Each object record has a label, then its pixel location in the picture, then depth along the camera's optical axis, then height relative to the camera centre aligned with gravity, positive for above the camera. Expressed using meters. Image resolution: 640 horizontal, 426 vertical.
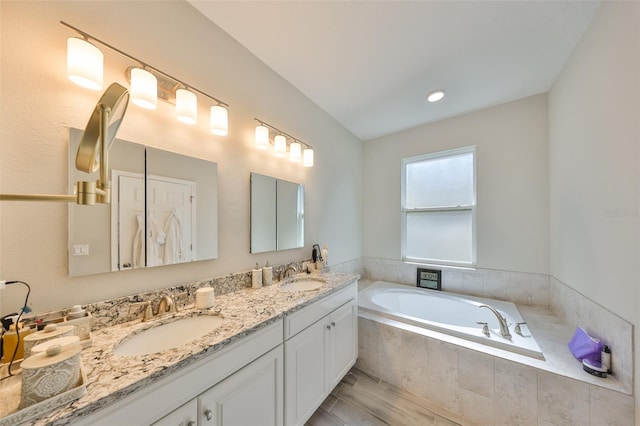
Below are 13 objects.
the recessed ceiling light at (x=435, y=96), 2.08 +1.16
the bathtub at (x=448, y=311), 1.57 -0.94
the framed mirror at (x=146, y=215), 0.93 +0.00
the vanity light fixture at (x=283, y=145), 1.62 +0.58
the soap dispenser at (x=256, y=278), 1.54 -0.46
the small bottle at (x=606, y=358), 1.24 -0.84
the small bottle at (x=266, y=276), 1.62 -0.46
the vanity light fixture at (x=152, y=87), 0.87 +0.64
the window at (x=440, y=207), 2.55 +0.07
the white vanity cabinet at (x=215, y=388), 0.65 -0.63
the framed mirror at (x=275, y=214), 1.66 +0.00
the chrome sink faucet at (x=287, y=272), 1.82 -0.49
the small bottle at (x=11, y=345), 0.69 -0.41
